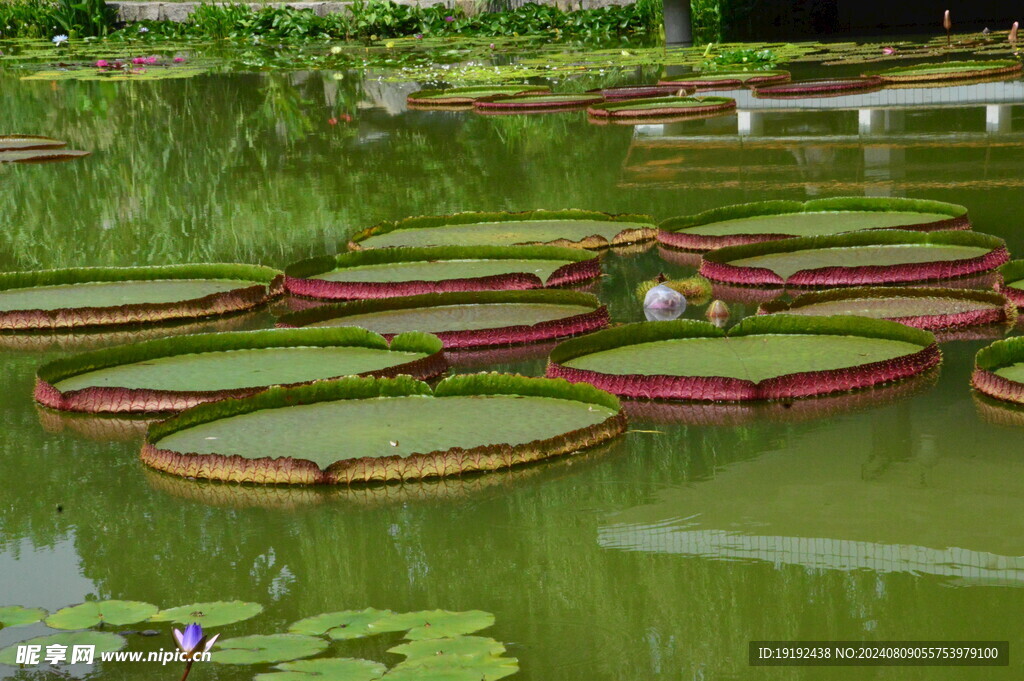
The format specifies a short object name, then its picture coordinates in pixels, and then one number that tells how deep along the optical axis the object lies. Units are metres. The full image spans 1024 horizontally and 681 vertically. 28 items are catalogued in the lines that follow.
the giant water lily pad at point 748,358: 8.20
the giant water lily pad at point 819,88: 23.97
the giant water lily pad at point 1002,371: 7.76
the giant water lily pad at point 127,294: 11.03
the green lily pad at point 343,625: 5.32
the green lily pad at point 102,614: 5.56
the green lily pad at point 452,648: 5.09
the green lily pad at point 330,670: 4.86
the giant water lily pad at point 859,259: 10.43
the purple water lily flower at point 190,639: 4.14
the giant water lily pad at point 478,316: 9.67
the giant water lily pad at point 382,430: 7.16
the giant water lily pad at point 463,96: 27.66
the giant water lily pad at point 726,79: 26.17
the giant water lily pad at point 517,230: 12.94
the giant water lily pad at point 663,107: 22.78
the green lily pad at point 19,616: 5.68
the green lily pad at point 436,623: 5.30
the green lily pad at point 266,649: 5.14
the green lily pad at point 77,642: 5.30
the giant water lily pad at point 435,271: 10.98
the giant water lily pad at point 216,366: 8.59
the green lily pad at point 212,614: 5.54
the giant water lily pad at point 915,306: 9.32
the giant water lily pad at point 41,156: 22.19
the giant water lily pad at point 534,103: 24.95
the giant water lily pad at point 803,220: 12.19
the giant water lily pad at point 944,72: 24.77
